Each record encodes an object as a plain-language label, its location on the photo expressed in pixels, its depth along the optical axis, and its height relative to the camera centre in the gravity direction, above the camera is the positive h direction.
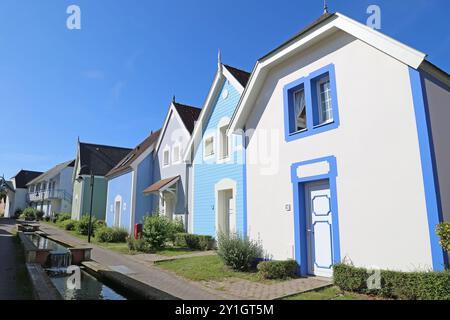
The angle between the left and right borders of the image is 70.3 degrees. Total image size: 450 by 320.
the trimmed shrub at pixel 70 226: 26.70 -0.49
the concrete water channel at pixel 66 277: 7.10 -1.61
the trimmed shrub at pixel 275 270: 8.44 -1.34
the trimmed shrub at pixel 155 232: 14.19 -0.56
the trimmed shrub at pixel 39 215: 46.48 +0.77
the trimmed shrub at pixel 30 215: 47.00 +0.82
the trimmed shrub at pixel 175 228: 15.13 -0.45
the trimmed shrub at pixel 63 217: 36.78 +0.36
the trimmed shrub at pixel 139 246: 14.06 -1.15
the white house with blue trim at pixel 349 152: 6.69 +1.62
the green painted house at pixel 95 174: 32.94 +4.82
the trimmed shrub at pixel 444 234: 5.71 -0.31
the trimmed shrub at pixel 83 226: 22.98 -0.44
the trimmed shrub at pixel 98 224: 22.87 -0.31
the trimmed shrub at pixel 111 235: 18.05 -0.85
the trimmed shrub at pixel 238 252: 9.59 -1.02
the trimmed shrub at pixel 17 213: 54.69 +1.30
